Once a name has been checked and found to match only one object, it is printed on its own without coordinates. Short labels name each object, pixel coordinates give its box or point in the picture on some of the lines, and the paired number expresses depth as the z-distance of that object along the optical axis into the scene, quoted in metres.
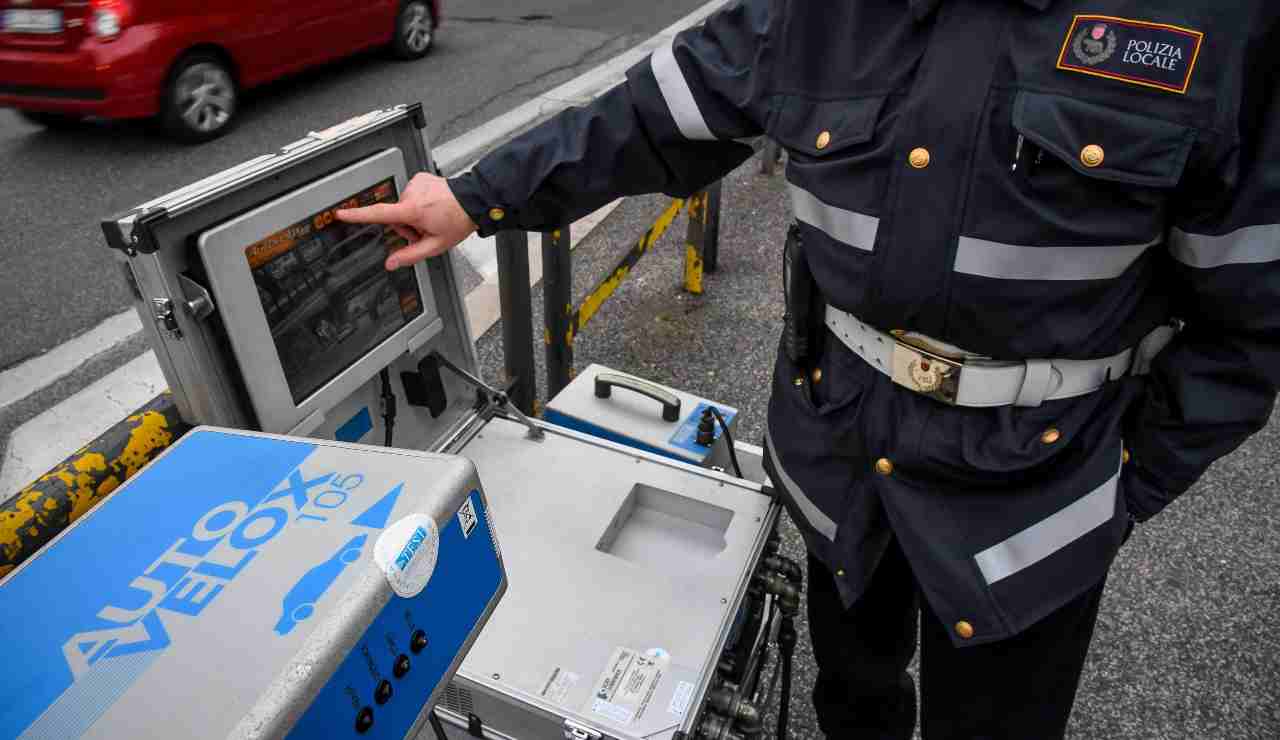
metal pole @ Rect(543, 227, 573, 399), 2.59
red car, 5.02
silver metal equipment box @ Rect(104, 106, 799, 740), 1.18
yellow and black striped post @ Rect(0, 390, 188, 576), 0.89
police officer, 1.02
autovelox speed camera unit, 0.65
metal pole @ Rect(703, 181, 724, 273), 3.84
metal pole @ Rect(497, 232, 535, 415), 2.38
